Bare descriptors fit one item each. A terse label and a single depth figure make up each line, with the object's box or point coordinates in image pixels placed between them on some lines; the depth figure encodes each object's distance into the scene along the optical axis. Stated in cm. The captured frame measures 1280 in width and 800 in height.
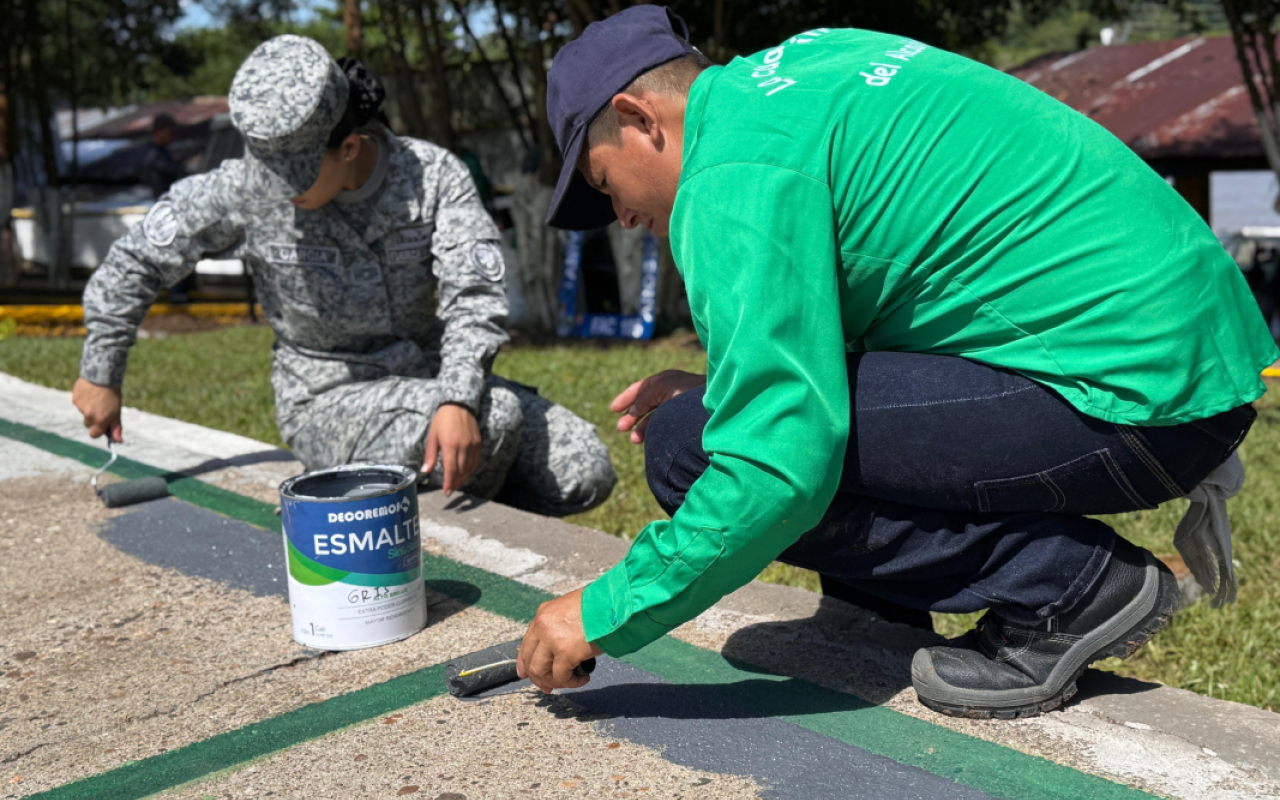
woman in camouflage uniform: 346
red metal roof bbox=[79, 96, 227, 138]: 2731
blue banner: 1005
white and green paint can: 247
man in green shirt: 178
